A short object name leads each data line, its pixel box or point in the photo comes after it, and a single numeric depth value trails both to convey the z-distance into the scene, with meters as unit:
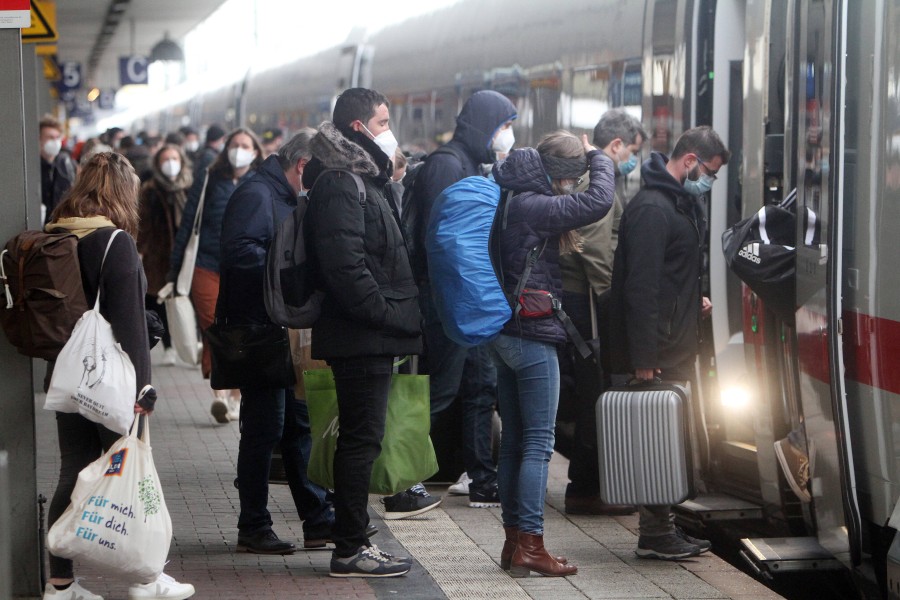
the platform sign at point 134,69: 65.26
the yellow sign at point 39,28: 19.38
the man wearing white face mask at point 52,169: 28.03
